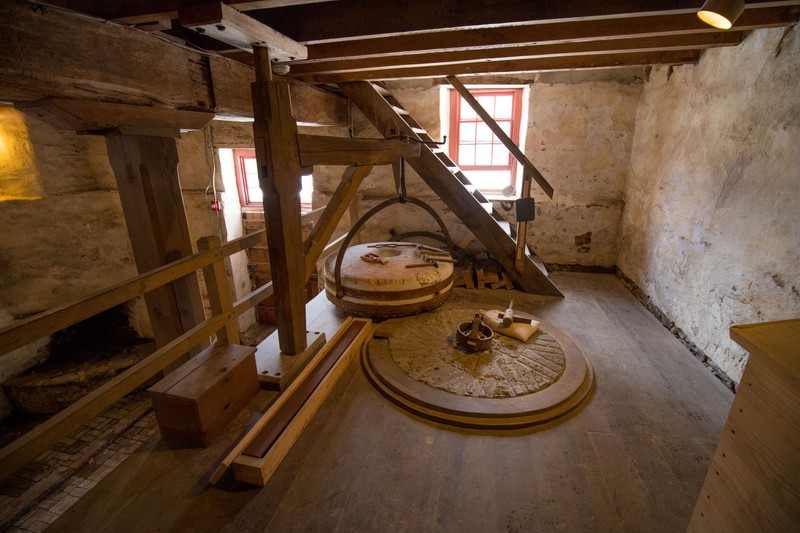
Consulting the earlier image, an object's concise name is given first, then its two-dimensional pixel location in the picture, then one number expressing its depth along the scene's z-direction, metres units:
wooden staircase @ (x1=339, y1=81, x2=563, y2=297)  4.57
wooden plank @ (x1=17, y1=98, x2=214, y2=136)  2.09
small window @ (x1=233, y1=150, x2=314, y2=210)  7.57
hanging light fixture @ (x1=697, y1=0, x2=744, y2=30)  1.75
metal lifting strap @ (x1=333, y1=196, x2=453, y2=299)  3.50
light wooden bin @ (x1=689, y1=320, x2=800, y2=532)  0.99
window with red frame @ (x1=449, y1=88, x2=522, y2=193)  5.60
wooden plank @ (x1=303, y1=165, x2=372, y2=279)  2.78
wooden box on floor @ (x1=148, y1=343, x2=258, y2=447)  2.10
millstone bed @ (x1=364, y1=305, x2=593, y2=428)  2.46
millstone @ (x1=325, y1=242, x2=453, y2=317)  3.61
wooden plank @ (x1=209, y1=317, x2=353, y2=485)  1.95
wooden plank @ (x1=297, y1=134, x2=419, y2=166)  2.54
